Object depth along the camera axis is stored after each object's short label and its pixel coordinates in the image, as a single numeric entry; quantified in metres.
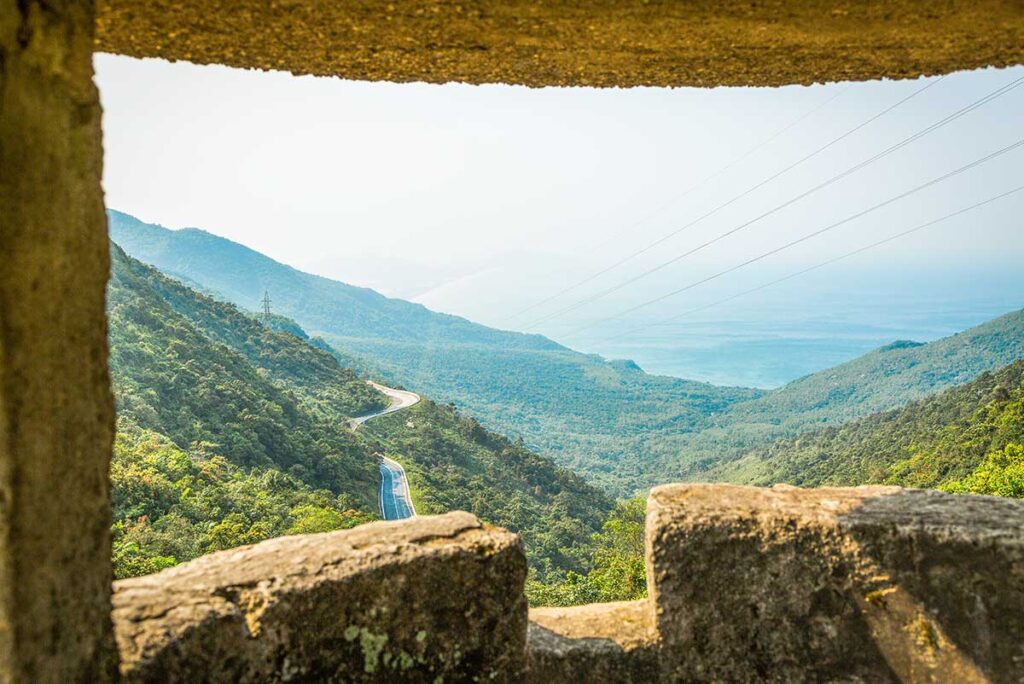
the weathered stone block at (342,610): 2.06
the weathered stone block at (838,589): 2.63
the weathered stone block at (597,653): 2.79
